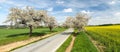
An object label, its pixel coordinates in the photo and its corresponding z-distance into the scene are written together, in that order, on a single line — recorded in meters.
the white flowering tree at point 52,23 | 28.98
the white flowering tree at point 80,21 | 21.68
